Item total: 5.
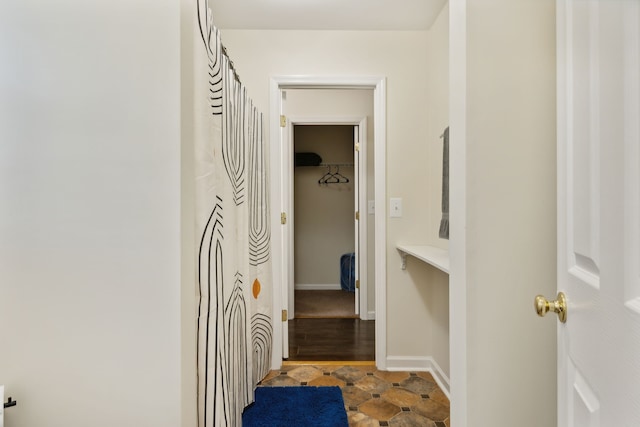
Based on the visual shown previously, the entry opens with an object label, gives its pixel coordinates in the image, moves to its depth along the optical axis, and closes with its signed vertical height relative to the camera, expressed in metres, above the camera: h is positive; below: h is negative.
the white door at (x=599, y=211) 0.50 +0.00
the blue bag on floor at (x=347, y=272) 4.66 -0.82
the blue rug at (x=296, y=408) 1.88 -1.11
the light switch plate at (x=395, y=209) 2.56 +0.01
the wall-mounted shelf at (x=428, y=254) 1.85 -0.26
